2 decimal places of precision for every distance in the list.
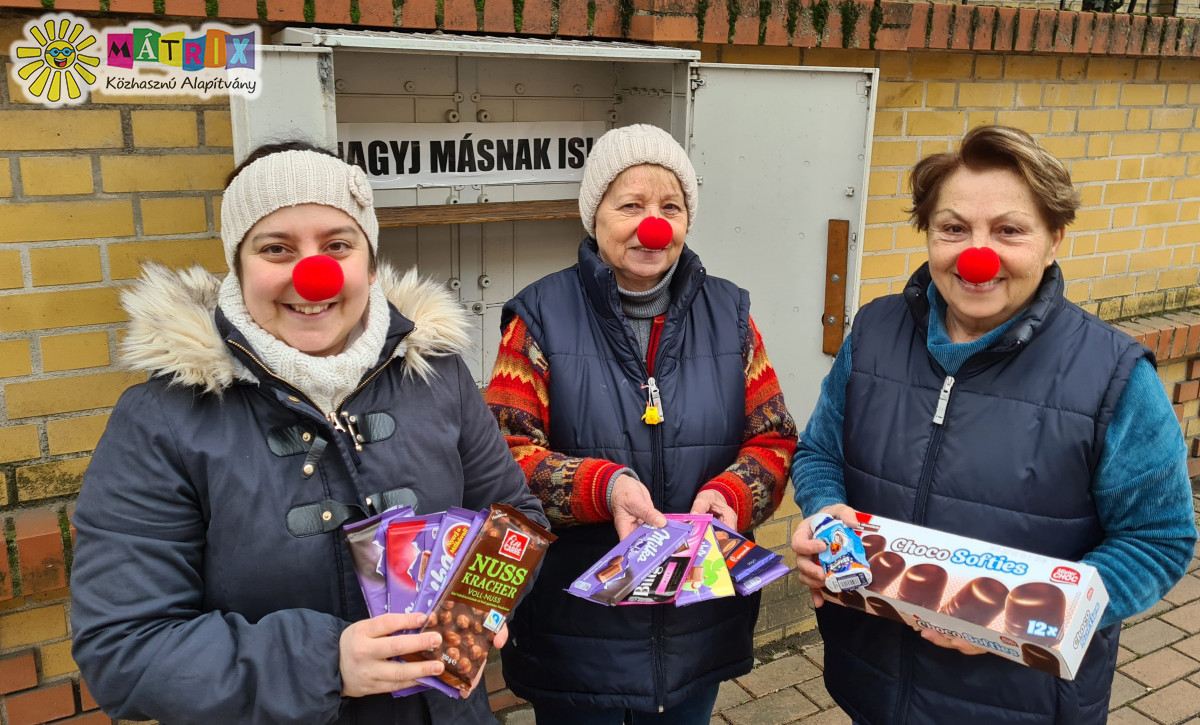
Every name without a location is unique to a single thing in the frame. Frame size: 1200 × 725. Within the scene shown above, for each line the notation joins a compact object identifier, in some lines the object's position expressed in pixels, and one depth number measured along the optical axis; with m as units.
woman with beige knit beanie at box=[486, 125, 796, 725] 2.18
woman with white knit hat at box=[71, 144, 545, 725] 1.49
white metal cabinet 2.77
